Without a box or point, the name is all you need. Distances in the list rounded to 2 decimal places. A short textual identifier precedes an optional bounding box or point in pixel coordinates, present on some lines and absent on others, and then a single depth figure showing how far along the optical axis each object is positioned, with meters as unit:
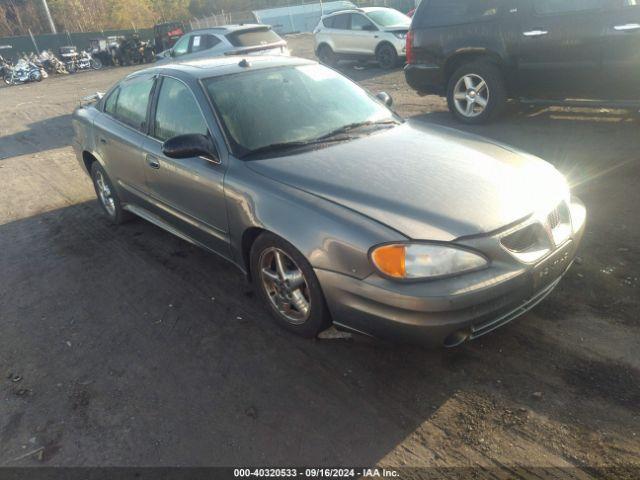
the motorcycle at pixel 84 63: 27.81
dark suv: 5.69
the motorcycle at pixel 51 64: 27.50
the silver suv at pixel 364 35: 13.50
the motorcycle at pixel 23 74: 24.08
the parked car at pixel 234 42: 11.45
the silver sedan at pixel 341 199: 2.44
